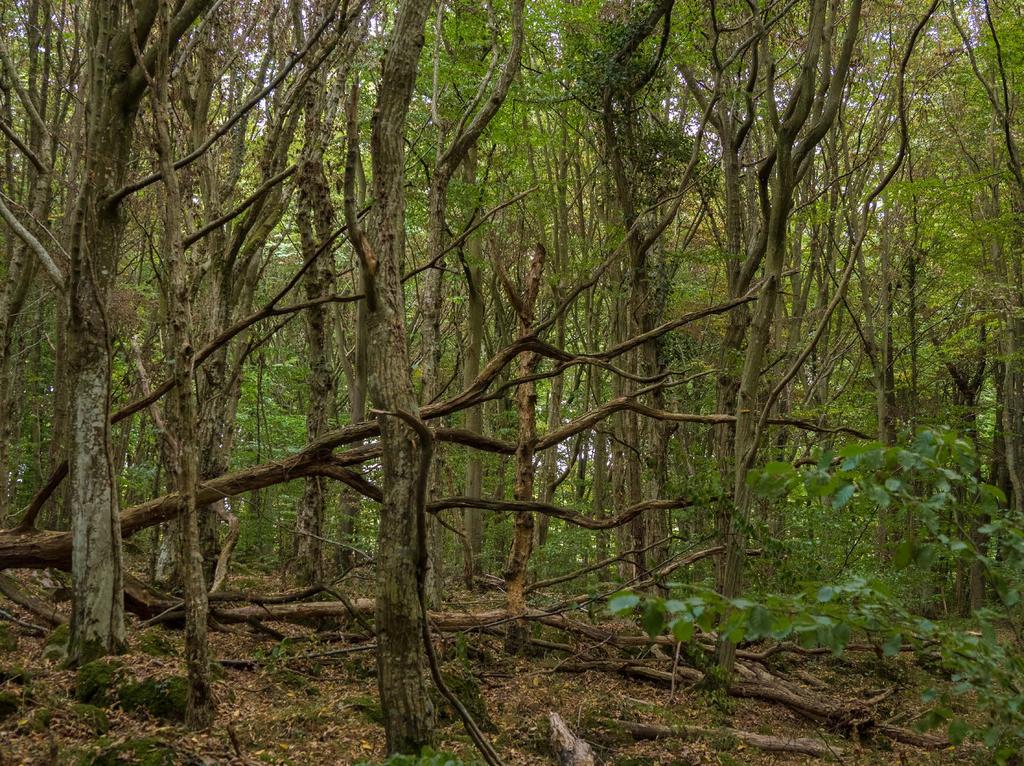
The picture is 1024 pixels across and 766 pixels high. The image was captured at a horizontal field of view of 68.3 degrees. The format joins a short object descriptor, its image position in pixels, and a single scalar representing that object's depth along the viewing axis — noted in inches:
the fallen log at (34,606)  273.9
